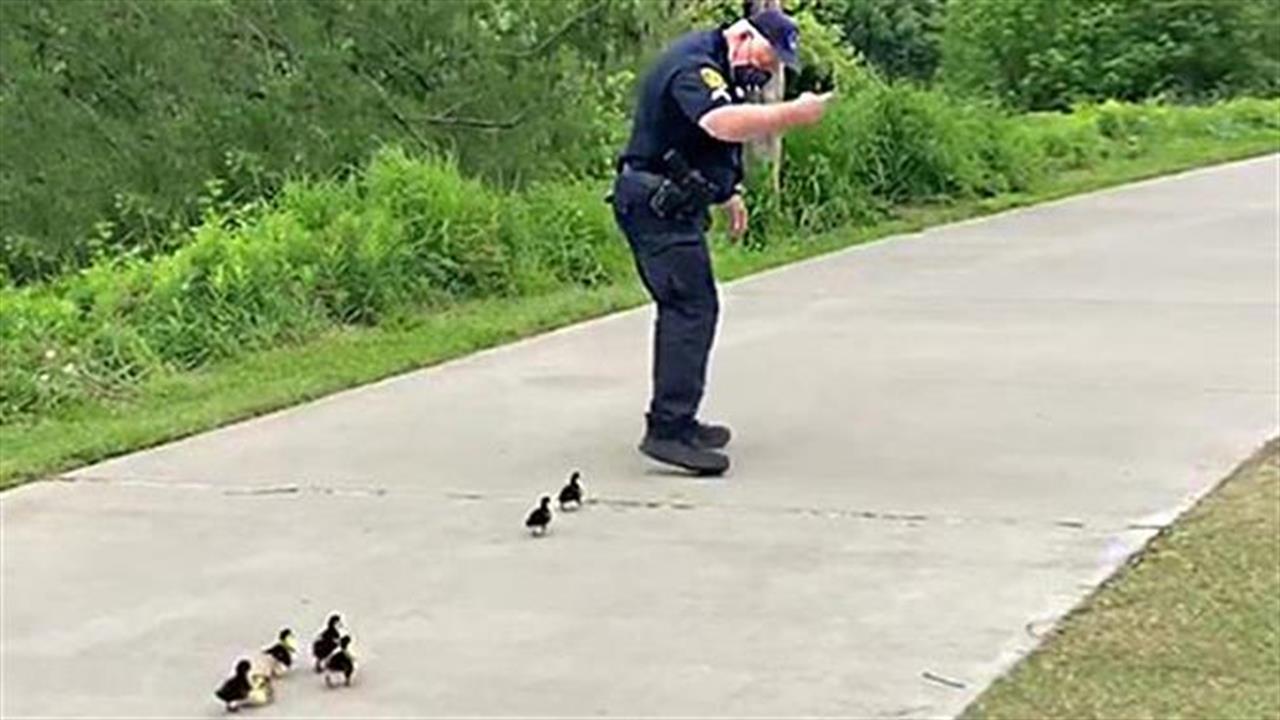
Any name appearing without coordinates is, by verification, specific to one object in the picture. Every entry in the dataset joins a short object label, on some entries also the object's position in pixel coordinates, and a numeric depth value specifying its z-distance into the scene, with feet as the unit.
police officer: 24.98
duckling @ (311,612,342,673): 18.43
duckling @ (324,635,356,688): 18.29
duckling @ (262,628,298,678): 18.43
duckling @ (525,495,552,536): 23.08
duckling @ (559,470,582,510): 24.07
